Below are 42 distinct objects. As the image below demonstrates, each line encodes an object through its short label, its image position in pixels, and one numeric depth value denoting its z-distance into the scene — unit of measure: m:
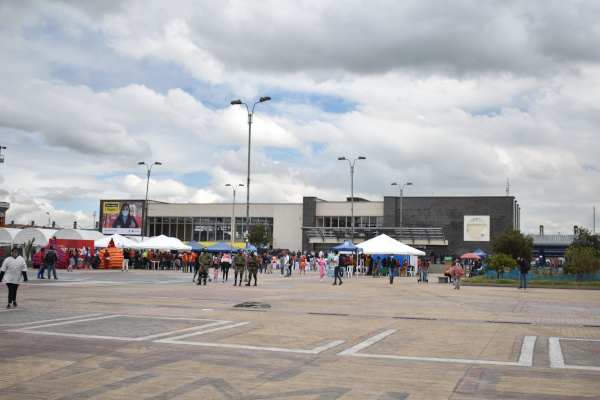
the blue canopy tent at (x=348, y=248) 43.50
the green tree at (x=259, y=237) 77.81
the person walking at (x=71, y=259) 40.12
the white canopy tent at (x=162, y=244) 49.44
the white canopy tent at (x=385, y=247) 42.62
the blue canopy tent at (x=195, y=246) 57.16
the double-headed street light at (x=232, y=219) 84.31
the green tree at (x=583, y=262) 32.47
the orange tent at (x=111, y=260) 47.94
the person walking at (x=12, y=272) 15.26
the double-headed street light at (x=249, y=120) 33.30
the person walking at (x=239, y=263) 26.73
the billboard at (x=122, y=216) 91.81
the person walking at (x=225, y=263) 32.19
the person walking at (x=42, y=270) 29.96
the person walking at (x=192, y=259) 44.16
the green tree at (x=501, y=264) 36.53
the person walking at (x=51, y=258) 29.45
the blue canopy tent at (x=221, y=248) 52.25
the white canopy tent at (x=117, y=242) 50.39
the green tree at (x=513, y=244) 56.00
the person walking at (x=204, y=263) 27.90
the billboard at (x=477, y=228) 74.62
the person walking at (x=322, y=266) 34.38
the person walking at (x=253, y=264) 27.52
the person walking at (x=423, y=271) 38.00
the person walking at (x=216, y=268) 31.75
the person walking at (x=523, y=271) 29.72
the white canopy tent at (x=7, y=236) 49.72
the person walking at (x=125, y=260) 44.50
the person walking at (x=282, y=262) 46.11
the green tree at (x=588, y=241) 52.71
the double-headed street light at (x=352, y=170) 57.50
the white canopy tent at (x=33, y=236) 49.28
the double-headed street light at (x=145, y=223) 88.88
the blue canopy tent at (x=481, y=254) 59.04
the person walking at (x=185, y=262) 47.19
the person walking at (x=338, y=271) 32.03
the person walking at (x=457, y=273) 29.06
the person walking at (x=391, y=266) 34.69
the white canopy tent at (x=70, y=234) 52.25
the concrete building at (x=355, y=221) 74.50
